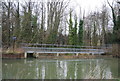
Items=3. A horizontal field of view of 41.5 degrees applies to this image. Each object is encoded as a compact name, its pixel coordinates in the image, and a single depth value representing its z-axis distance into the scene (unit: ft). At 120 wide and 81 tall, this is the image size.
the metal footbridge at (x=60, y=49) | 60.06
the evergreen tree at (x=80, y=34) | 77.04
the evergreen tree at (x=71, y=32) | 73.58
